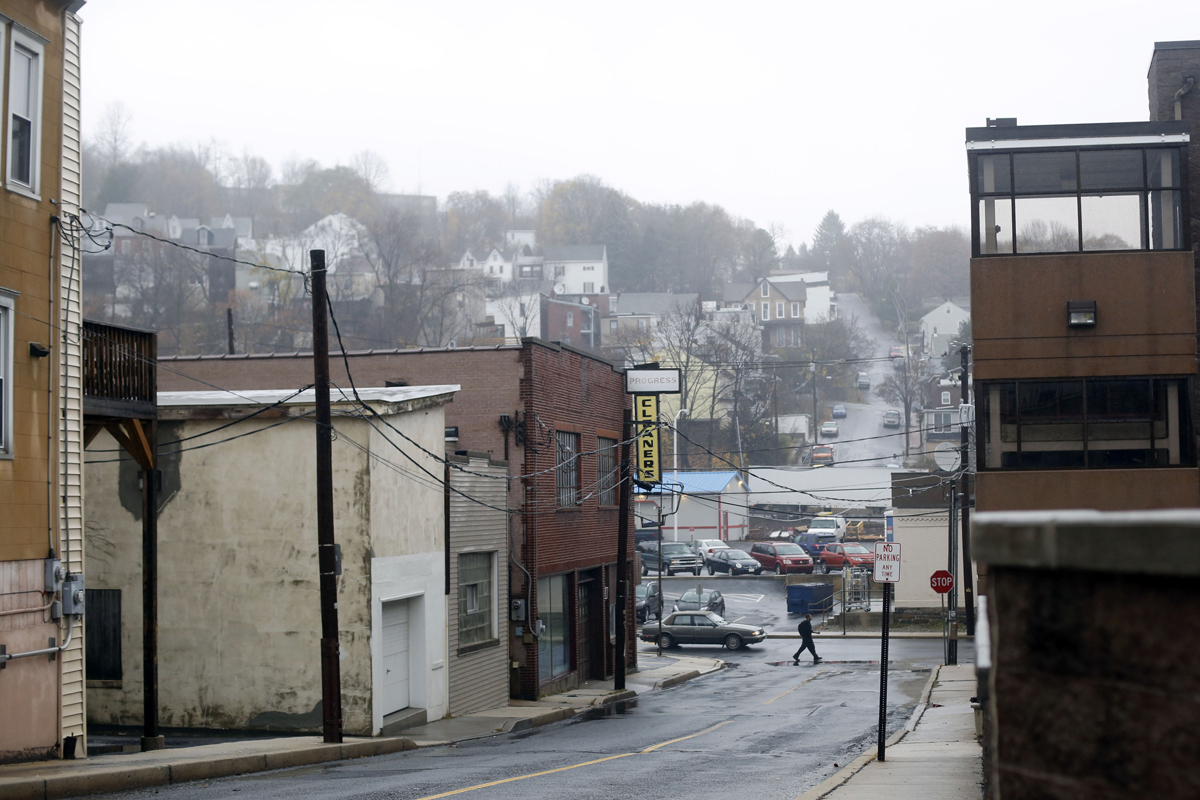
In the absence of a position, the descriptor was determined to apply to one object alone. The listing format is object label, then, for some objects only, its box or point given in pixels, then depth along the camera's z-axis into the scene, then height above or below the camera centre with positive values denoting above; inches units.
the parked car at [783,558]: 2341.3 -245.0
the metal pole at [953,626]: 1317.7 -215.1
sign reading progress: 1307.8 +64.0
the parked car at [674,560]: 2410.2 -253.9
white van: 2760.8 -212.9
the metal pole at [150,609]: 660.7 -95.1
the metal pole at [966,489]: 1338.6 -70.7
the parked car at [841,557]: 2357.3 -247.2
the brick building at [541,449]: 1103.6 -10.1
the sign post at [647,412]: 1316.4 +29.9
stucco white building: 806.5 -84.9
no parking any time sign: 680.4 -75.4
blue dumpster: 2026.3 -282.8
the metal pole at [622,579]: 1191.1 -148.0
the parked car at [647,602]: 1829.5 -259.3
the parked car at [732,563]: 2369.6 -258.2
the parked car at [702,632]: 1695.4 -283.6
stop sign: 1238.3 -155.4
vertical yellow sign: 1318.9 +2.5
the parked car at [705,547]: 2461.9 -235.3
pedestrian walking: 1453.0 -257.7
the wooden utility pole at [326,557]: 691.4 -68.3
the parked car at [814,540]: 2583.7 -236.4
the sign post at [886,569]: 628.9 -78.4
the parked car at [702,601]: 1839.3 -261.8
